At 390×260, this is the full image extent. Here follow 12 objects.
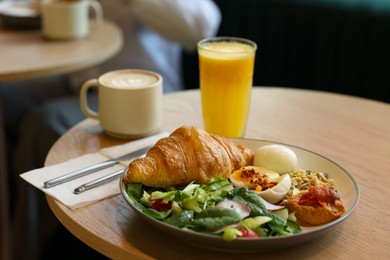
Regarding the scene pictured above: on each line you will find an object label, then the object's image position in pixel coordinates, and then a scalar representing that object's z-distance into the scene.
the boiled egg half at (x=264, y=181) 0.86
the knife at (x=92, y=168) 0.94
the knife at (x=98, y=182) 0.92
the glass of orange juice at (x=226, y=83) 1.14
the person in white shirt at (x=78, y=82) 1.92
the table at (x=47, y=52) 1.57
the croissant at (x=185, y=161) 0.87
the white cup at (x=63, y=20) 1.87
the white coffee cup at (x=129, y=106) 1.12
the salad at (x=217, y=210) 0.76
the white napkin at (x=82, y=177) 0.90
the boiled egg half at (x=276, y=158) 0.96
